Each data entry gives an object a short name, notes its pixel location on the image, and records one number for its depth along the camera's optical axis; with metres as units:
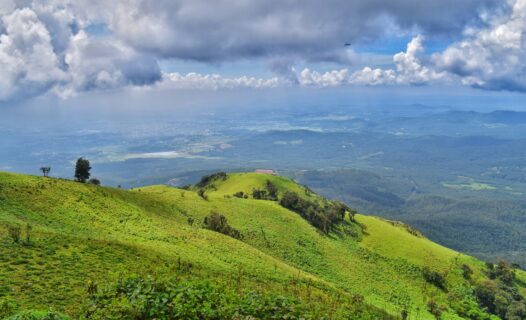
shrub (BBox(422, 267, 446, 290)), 72.00
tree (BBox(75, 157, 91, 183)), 61.12
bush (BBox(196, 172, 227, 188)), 158.38
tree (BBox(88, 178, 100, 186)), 70.27
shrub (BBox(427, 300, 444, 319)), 58.00
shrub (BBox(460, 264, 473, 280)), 79.15
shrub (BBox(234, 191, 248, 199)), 110.69
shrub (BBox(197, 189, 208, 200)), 83.03
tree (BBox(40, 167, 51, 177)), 57.97
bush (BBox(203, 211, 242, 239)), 62.71
